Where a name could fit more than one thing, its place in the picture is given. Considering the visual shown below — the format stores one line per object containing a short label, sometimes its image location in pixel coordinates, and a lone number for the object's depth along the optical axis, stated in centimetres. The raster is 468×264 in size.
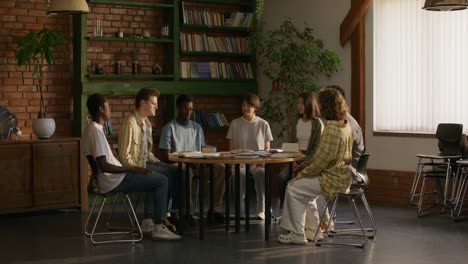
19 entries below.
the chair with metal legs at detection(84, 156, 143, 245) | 708
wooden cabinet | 859
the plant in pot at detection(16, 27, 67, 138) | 891
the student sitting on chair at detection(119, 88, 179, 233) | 739
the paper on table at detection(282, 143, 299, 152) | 771
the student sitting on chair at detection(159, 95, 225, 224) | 807
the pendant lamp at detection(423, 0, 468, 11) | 747
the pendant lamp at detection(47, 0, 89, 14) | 820
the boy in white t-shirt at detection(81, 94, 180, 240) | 699
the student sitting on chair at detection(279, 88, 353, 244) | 688
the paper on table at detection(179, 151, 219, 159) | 732
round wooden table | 718
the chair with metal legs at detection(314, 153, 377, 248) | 701
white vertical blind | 907
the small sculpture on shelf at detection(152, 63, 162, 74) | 1042
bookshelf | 977
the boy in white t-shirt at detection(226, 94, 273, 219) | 842
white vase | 890
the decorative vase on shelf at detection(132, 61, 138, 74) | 1020
